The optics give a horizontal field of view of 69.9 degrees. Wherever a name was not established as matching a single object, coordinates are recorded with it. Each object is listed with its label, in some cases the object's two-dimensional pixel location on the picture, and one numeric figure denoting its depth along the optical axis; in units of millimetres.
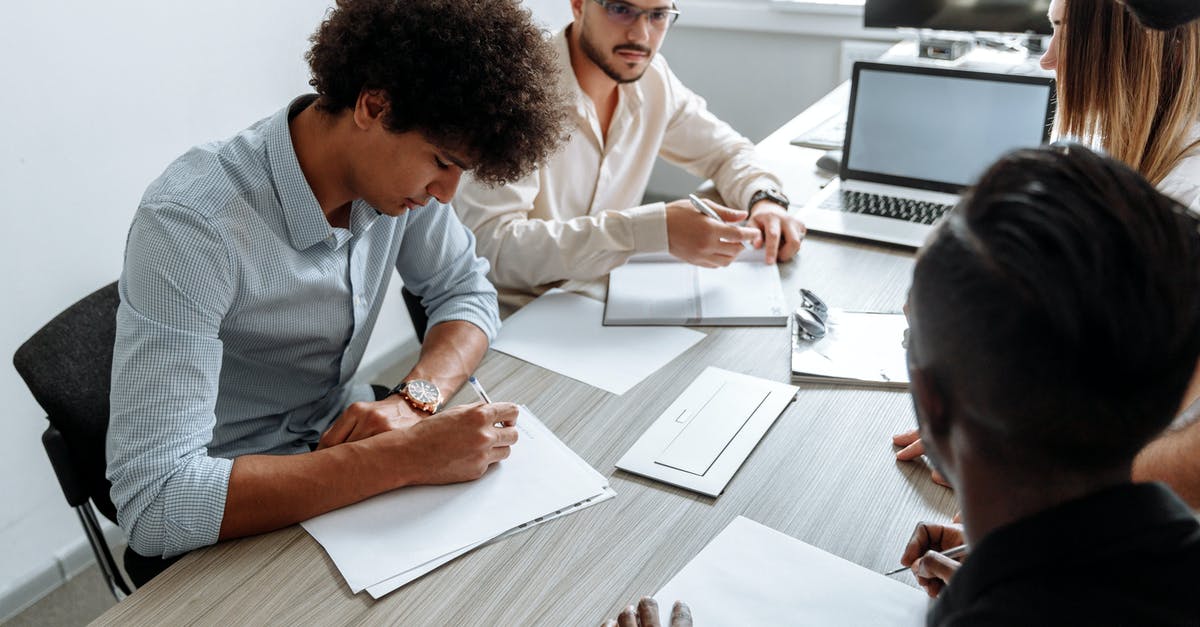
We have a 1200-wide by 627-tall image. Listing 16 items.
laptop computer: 1693
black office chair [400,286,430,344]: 1542
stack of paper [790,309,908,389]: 1228
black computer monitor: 2207
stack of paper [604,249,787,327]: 1403
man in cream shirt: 1531
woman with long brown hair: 1126
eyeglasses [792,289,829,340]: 1327
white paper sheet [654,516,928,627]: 836
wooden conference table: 871
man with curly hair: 970
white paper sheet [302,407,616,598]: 916
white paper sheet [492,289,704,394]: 1268
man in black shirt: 477
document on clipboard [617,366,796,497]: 1046
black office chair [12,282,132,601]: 1121
